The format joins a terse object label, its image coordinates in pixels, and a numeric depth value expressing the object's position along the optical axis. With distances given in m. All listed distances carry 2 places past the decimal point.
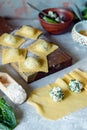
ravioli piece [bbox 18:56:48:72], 0.68
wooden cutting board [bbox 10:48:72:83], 0.69
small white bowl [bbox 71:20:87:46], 0.81
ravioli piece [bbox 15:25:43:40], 0.81
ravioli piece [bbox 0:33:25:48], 0.77
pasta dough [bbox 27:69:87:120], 0.61
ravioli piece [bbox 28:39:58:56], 0.75
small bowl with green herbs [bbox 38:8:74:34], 0.84
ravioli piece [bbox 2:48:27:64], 0.72
